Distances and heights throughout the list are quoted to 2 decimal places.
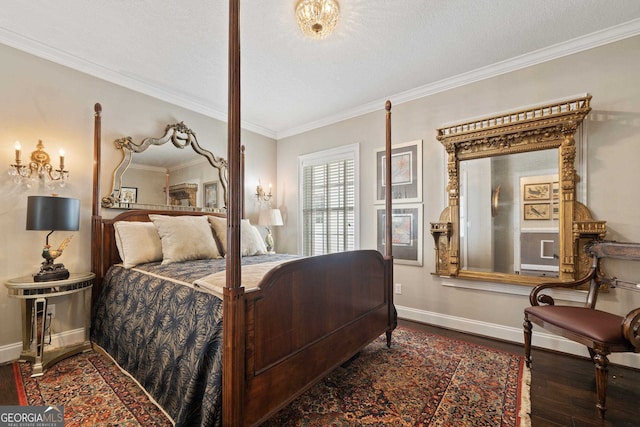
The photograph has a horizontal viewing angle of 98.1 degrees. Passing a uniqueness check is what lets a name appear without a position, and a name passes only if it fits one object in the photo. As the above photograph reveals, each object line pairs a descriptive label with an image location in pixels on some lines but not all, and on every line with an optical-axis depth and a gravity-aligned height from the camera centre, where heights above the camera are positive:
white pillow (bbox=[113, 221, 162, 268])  2.44 -0.24
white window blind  3.82 +0.24
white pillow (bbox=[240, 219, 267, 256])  3.13 -0.30
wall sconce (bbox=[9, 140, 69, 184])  2.25 +0.41
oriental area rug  1.57 -1.15
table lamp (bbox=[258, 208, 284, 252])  4.05 -0.05
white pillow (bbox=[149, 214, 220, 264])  2.53 -0.21
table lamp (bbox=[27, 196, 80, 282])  2.04 -0.03
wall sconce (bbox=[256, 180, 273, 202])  4.30 +0.35
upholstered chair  1.60 -0.68
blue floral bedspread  1.34 -0.72
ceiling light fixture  1.85 +1.37
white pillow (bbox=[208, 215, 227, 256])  3.01 -0.14
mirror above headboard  2.84 +0.47
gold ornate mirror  2.32 +0.15
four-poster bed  1.25 -0.65
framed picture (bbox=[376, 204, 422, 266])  3.19 -0.20
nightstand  2.02 -0.71
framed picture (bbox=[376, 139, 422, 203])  3.19 +0.54
